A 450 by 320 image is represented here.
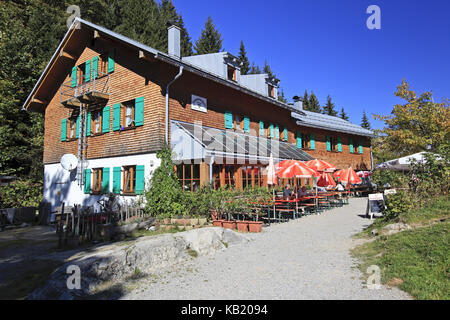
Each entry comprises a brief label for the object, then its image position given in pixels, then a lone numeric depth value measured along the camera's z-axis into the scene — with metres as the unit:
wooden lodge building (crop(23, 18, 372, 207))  12.10
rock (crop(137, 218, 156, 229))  9.51
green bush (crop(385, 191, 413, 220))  7.54
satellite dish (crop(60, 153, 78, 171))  14.39
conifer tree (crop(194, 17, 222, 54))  37.91
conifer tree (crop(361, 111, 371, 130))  61.16
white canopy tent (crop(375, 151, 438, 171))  12.01
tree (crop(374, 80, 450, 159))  18.94
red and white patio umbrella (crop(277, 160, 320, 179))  10.81
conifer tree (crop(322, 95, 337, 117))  59.41
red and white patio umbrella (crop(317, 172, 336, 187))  14.13
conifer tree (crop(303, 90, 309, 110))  56.38
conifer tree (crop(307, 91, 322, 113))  57.34
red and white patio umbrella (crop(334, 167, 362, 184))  14.63
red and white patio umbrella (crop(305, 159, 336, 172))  12.49
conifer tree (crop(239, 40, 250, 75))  44.14
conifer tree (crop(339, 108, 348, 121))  60.59
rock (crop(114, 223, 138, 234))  8.49
